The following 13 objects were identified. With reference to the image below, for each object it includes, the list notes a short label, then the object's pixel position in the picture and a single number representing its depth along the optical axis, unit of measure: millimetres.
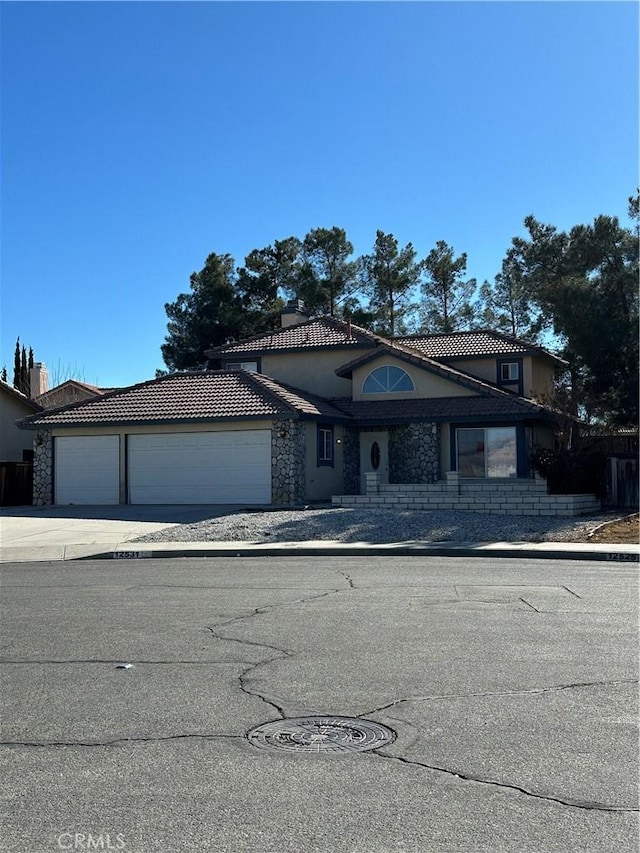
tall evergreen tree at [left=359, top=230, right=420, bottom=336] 59562
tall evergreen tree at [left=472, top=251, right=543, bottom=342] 57062
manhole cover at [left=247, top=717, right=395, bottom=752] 6125
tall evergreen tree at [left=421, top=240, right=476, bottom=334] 60844
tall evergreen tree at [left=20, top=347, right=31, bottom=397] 65312
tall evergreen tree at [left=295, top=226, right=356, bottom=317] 57500
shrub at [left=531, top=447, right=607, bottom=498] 27359
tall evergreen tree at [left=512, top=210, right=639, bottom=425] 33625
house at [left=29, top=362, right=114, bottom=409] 56906
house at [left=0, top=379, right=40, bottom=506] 34188
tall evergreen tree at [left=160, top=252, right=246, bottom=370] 56094
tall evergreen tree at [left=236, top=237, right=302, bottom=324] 56050
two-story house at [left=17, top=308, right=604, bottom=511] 30172
